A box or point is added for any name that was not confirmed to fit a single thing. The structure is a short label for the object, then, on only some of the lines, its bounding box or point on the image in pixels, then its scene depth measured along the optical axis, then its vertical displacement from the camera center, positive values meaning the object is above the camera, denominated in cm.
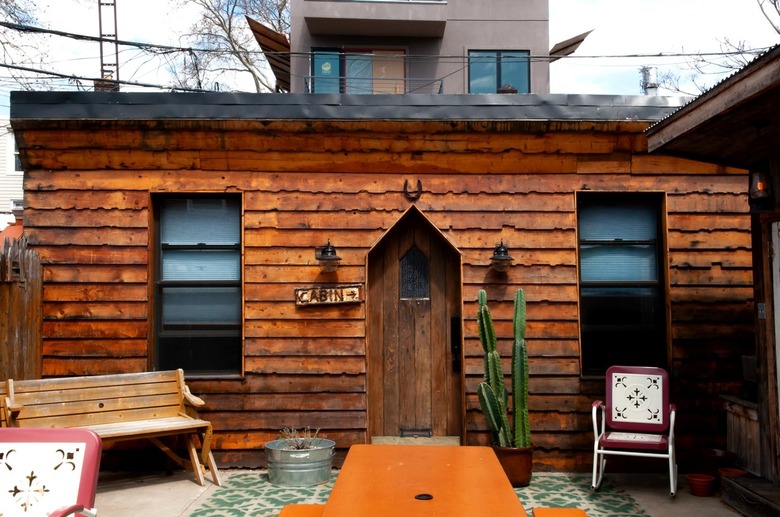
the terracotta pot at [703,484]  549 -152
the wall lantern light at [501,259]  628 +28
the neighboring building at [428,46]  1802 +647
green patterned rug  514 -159
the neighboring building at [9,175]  1844 +318
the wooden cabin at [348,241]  631 +45
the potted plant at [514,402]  573 -91
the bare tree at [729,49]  1362 +476
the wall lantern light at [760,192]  513 +70
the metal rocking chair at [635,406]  582 -97
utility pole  1570 +542
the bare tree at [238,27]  2267 +878
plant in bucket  576 -138
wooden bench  552 -93
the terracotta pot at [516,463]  571 -140
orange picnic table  276 -86
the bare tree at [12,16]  1238 +497
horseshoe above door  646 +89
